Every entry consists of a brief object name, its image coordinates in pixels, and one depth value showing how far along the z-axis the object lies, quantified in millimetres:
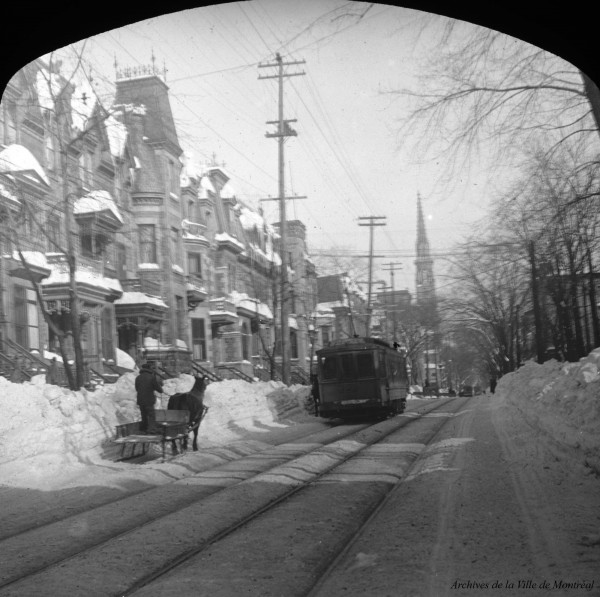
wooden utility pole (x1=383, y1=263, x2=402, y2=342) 68456
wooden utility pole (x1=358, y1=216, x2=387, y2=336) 55981
